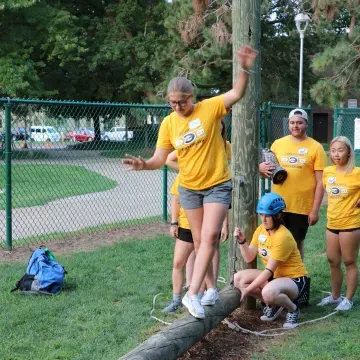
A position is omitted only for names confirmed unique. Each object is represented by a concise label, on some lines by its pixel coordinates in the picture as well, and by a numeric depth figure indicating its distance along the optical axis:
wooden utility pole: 5.18
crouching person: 4.92
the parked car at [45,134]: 11.42
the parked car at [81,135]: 11.63
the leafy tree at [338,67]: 13.30
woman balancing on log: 4.30
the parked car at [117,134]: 13.02
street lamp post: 18.53
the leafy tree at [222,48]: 20.36
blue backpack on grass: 5.74
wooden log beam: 3.69
